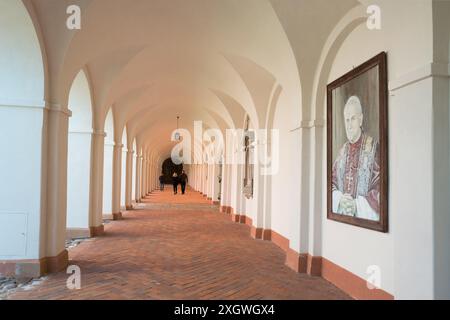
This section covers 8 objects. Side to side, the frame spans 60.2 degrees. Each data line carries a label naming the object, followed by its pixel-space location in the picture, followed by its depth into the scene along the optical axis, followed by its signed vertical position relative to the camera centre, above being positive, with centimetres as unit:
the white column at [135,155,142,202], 2271 -41
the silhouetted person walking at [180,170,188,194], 3148 -76
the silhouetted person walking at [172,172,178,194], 3103 -76
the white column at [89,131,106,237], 996 -34
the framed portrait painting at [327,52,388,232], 473 +38
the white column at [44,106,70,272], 636 -23
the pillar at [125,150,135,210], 1720 -44
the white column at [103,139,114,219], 1305 +10
